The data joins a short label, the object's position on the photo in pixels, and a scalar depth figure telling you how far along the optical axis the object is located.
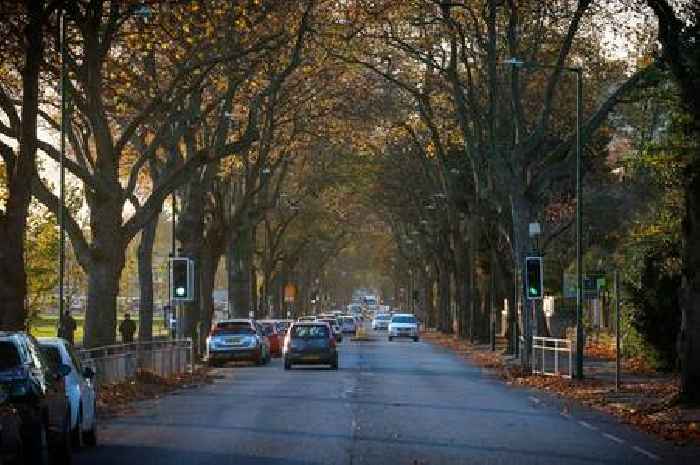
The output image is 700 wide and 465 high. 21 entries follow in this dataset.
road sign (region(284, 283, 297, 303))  113.60
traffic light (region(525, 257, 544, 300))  43.91
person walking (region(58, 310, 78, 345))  48.86
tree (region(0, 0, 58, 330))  27.33
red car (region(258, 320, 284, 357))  66.19
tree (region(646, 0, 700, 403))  27.50
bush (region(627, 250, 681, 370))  44.47
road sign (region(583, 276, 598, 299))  42.14
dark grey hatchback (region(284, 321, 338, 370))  52.03
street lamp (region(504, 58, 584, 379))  39.88
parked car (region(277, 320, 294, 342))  70.84
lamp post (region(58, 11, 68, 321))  33.09
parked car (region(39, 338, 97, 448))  20.77
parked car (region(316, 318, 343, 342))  85.12
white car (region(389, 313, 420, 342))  92.81
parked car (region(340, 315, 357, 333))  109.72
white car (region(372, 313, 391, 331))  129.38
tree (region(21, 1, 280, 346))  34.59
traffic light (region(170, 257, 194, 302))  43.78
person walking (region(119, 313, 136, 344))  58.21
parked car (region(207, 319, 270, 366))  55.12
